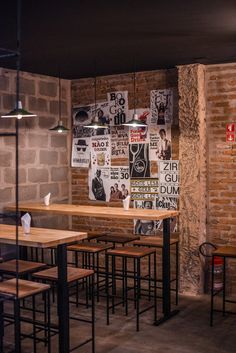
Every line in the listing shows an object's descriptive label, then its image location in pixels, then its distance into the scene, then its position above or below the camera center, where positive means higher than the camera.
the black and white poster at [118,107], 6.29 +0.69
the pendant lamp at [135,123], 5.30 +0.41
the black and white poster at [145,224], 6.10 -0.77
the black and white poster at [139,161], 6.14 +0.01
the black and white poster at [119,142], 6.29 +0.25
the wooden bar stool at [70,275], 3.83 -0.89
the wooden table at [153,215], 4.75 -0.52
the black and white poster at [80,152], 6.61 +0.13
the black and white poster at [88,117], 6.44 +0.58
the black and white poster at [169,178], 5.89 -0.19
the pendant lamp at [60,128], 5.64 +0.38
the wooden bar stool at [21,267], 4.02 -0.87
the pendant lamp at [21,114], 4.32 +0.43
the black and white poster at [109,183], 6.32 -0.28
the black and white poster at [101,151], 6.44 +0.14
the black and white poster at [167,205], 5.89 -0.52
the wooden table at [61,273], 3.68 -0.82
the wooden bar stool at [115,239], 5.38 -0.85
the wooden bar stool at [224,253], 4.62 -0.85
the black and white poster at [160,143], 5.97 +0.23
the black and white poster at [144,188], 6.07 -0.33
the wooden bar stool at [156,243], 5.08 -0.84
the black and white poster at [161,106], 5.94 +0.66
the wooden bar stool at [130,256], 4.59 -0.88
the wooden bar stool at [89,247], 4.96 -0.86
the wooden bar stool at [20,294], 3.27 -0.89
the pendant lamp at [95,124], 5.58 +0.42
